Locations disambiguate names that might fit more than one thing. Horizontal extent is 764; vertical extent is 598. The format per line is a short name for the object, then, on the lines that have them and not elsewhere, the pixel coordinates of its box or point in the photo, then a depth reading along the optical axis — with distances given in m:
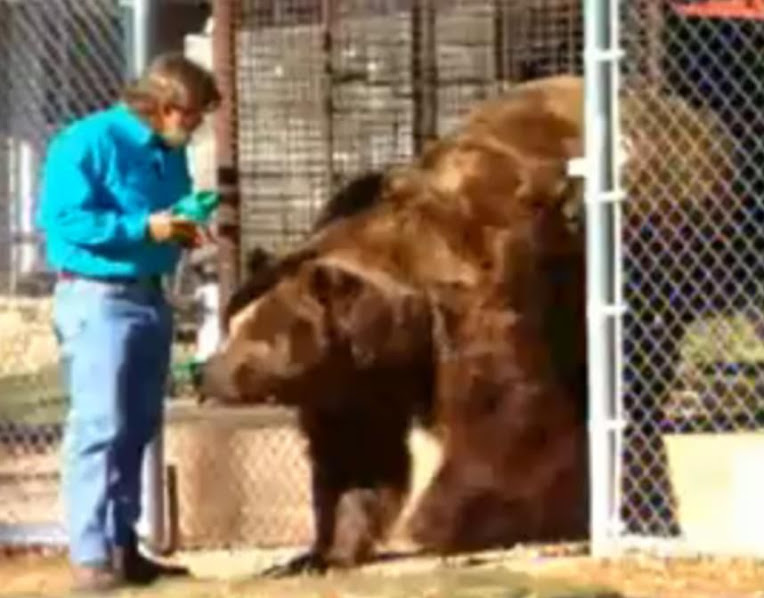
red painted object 16.20
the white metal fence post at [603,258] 14.89
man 14.08
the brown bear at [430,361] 16.03
